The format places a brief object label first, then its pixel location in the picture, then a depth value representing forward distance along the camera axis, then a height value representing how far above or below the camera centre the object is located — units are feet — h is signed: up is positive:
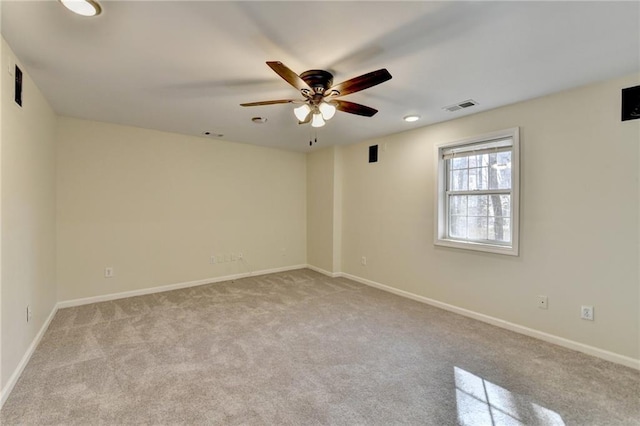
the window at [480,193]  9.98 +0.67
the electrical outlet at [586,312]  8.28 -2.97
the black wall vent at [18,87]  7.14 +3.06
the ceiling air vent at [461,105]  9.77 +3.70
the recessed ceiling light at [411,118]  11.31 +3.71
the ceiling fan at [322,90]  6.26 +2.96
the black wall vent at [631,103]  7.52 +2.85
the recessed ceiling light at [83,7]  5.00 +3.62
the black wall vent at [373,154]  14.90 +2.97
